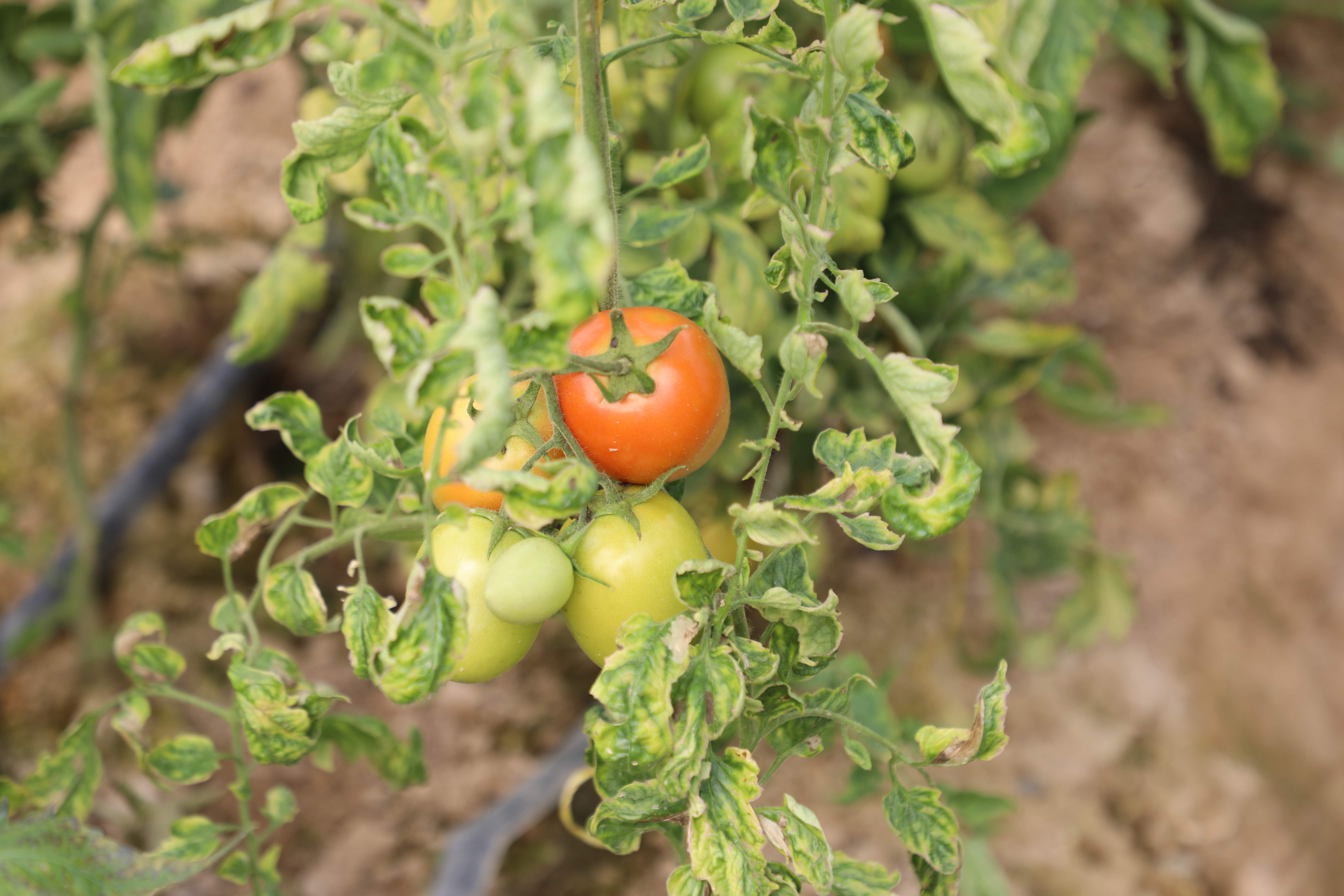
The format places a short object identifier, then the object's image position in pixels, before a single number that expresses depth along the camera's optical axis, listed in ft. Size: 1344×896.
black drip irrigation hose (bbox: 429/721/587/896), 5.36
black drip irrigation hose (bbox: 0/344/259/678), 7.75
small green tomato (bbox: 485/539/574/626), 3.93
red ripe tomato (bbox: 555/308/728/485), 4.01
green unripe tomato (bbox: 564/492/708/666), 4.00
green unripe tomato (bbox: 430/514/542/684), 4.00
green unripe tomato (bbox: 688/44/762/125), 4.83
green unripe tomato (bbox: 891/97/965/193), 5.06
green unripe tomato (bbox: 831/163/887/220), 4.75
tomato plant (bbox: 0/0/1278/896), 3.75
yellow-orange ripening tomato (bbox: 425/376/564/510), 4.04
